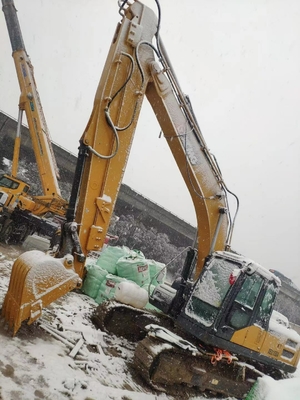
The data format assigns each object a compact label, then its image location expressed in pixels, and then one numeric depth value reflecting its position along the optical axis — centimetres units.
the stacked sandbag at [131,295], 500
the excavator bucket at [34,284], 335
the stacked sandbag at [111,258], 676
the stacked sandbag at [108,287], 596
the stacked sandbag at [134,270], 643
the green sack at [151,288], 632
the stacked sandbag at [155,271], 708
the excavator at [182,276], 379
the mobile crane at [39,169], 809
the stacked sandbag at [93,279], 626
